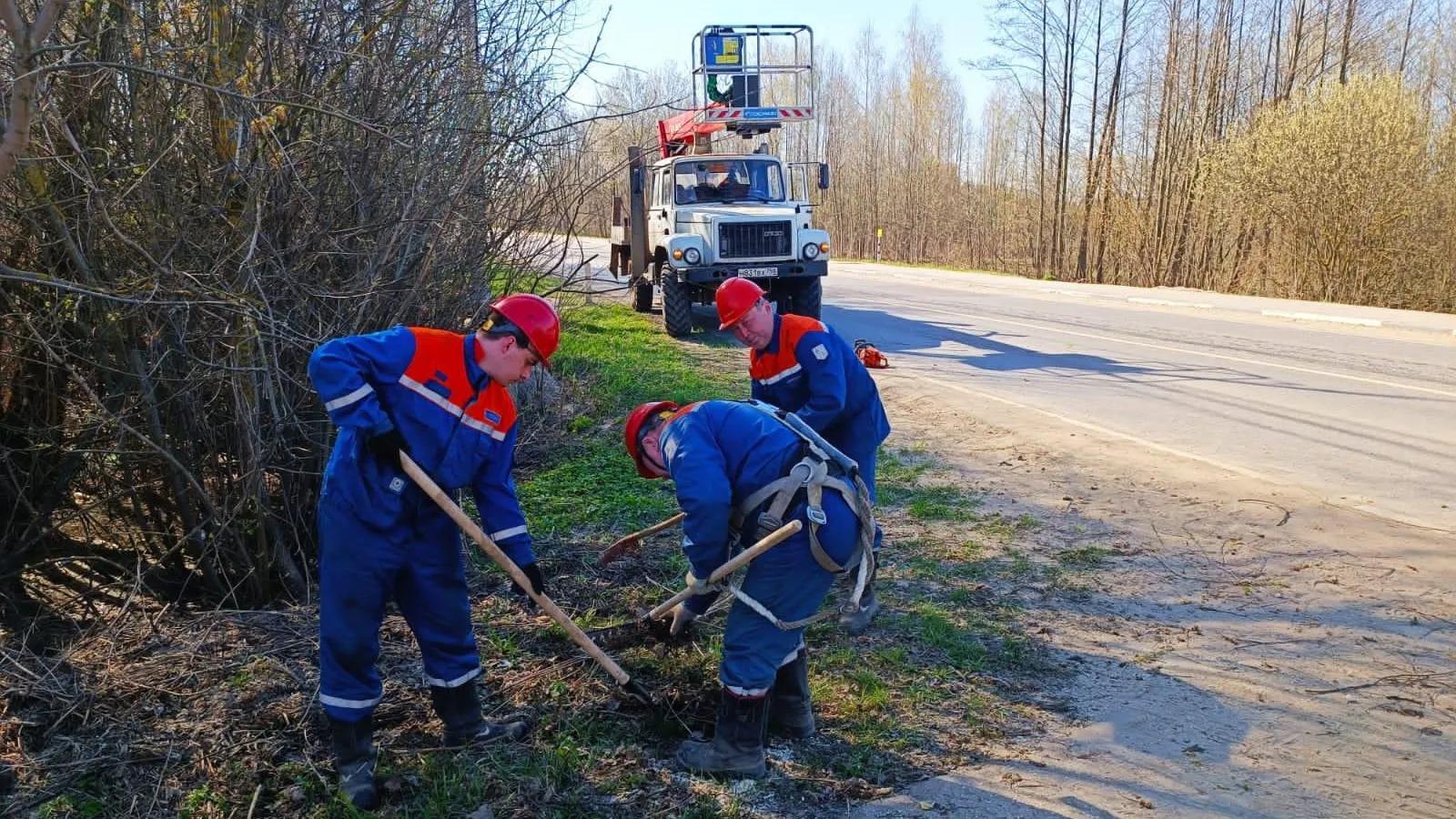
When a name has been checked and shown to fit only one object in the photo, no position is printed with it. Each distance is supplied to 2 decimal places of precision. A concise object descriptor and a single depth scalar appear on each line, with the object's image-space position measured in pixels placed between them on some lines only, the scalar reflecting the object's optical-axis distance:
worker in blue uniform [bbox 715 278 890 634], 4.62
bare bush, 3.94
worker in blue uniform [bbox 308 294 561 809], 3.17
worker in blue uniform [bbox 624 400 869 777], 3.31
